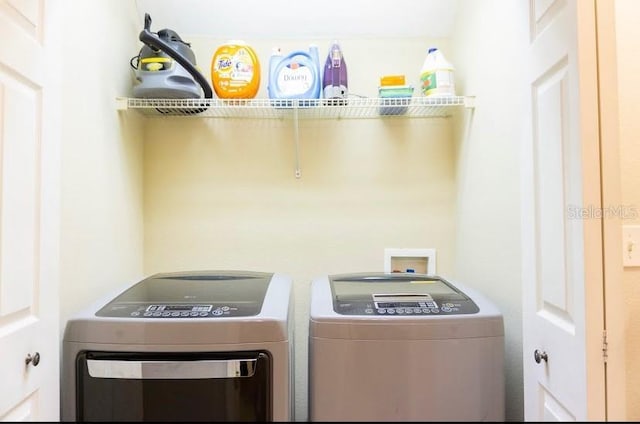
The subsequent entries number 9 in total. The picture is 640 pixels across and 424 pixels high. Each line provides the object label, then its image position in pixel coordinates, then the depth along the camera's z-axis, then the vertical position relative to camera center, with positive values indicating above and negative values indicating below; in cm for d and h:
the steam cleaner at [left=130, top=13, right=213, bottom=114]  173 +61
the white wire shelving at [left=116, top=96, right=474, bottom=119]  182 +51
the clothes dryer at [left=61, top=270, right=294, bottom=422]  122 -42
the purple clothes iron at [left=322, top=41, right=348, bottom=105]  184 +62
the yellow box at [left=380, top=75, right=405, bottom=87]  188 +61
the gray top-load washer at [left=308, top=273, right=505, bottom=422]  127 -44
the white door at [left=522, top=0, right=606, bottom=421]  94 -1
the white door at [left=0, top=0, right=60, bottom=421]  101 +2
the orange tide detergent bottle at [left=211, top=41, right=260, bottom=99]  185 +65
